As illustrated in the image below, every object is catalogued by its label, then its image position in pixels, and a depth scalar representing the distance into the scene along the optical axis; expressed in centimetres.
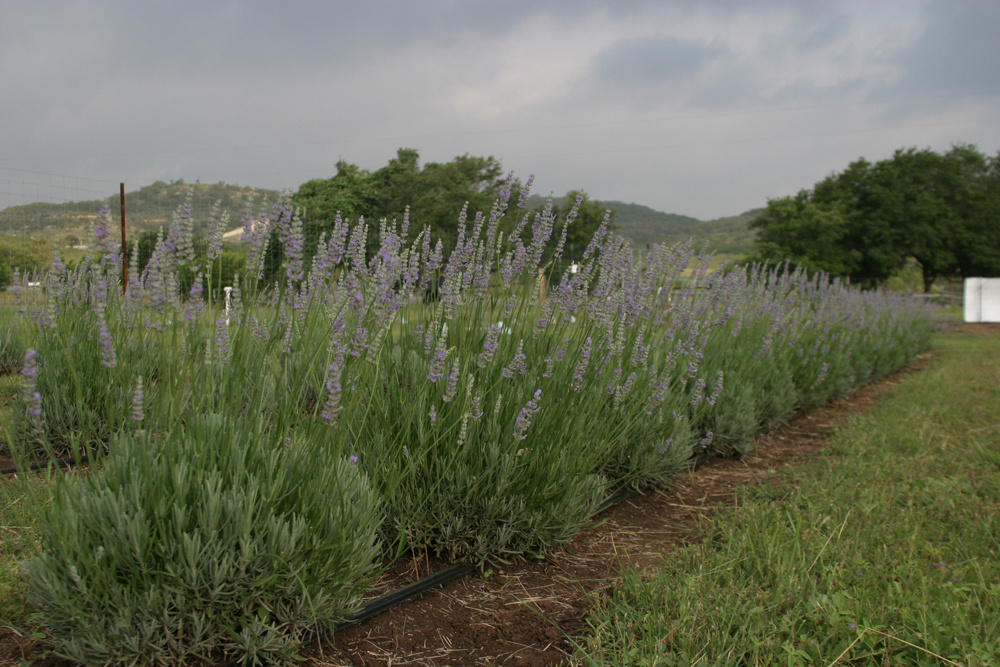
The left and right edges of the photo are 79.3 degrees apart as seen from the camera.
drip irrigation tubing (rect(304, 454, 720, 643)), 202
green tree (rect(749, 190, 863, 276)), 3747
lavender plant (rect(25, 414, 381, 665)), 152
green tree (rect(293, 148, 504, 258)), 2169
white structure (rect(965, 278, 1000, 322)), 2389
